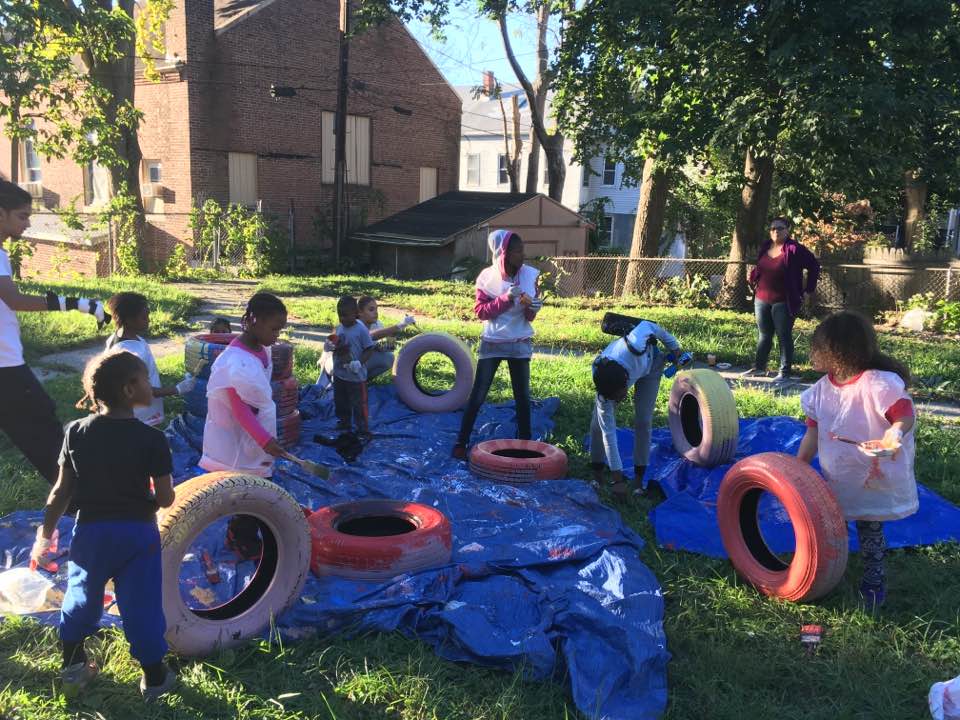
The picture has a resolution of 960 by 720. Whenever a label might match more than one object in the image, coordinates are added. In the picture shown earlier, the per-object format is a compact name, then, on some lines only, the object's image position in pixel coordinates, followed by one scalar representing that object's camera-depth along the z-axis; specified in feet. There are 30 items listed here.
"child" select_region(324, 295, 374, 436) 21.59
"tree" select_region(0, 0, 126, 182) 38.65
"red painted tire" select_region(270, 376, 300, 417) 20.40
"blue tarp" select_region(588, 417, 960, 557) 15.89
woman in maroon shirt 29.89
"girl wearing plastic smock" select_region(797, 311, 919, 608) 13.01
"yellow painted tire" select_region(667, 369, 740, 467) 19.16
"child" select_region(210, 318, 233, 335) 23.88
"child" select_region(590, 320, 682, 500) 17.48
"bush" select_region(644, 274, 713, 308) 54.29
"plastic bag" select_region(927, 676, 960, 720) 9.40
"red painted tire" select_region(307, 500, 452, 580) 13.53
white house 131.13
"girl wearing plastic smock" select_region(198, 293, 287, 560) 12.76
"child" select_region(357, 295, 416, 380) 22.80
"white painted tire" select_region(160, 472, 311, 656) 11.16
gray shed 77.30
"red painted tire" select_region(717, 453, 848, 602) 12.84
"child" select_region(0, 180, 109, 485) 14.19
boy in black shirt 9.97
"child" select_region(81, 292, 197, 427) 15.72
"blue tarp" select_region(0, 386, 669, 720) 11.25
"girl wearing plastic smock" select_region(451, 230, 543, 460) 19.54
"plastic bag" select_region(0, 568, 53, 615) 12.61
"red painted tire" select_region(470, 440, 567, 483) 18.71
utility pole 75.25
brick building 77.71
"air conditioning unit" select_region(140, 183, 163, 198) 80.33
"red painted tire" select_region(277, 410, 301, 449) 20.72
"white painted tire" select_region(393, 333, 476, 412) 24.84
